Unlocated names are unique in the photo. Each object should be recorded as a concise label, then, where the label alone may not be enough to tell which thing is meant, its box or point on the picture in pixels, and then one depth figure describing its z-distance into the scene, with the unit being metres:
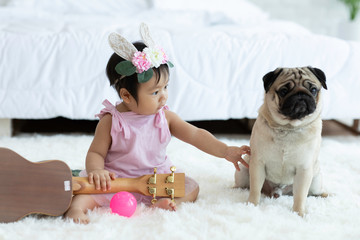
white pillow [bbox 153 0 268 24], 4.97
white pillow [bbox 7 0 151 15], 4.98
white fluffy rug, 2.08
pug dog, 2.20
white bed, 3.16
